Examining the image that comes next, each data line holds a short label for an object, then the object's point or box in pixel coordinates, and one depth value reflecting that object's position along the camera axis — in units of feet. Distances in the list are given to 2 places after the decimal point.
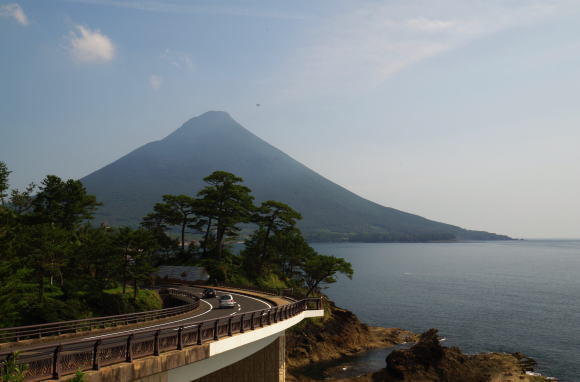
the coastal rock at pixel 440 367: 149.48
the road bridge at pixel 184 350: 43.37
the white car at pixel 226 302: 113.39
